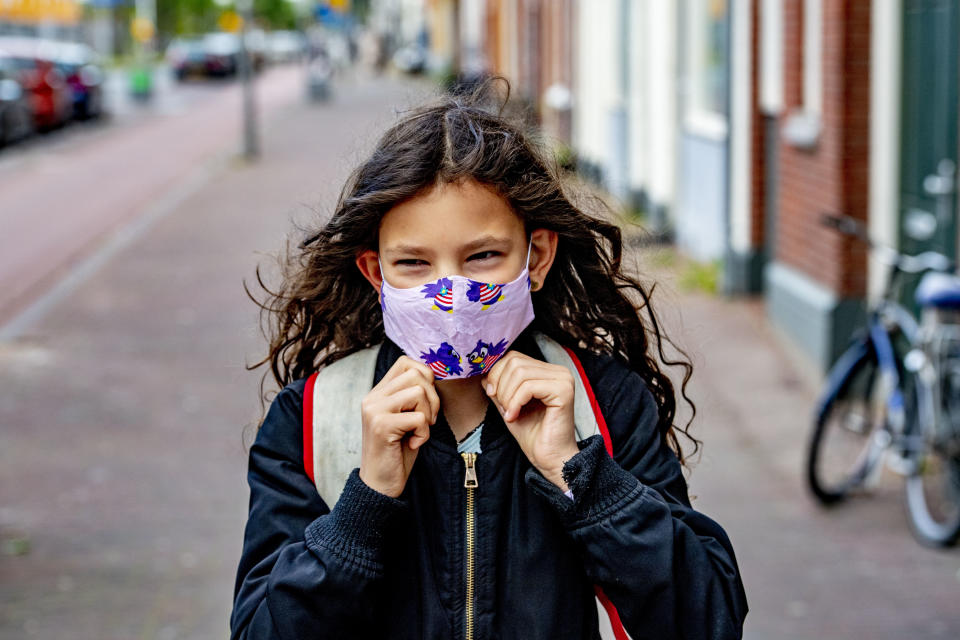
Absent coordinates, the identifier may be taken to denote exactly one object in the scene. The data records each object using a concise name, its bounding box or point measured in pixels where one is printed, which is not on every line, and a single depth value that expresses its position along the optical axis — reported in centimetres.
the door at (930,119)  657
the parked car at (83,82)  3088
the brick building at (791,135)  702
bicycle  523
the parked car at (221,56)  5459
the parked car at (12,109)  2511
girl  176
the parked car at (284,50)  7969
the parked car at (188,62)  5397
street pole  2272
